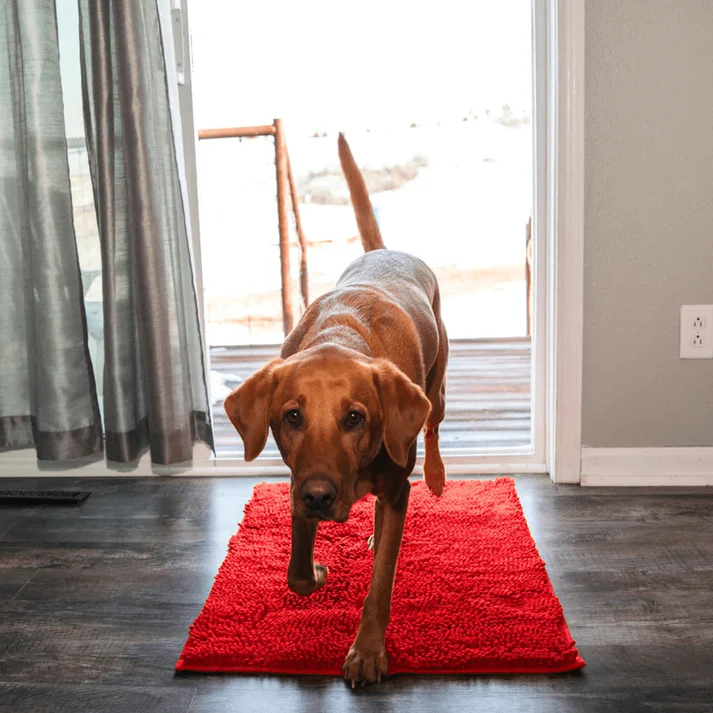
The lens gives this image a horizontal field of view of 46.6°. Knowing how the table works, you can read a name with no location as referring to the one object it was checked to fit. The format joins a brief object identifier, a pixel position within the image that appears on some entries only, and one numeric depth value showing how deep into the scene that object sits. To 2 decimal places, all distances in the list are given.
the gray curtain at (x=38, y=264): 2.48
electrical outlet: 2.50
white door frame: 2.40
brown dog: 1.48
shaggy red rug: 1.62
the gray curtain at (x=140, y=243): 2.43
